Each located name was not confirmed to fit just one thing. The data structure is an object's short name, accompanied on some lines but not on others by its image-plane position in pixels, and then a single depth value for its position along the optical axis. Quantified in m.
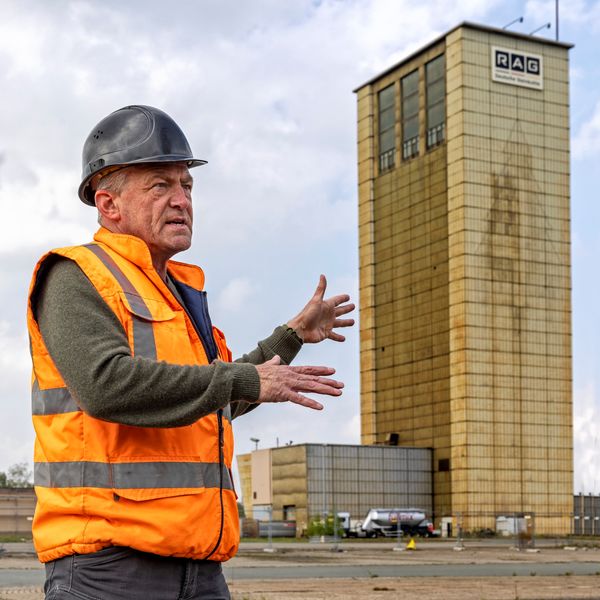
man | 3.46
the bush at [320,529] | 75.07
